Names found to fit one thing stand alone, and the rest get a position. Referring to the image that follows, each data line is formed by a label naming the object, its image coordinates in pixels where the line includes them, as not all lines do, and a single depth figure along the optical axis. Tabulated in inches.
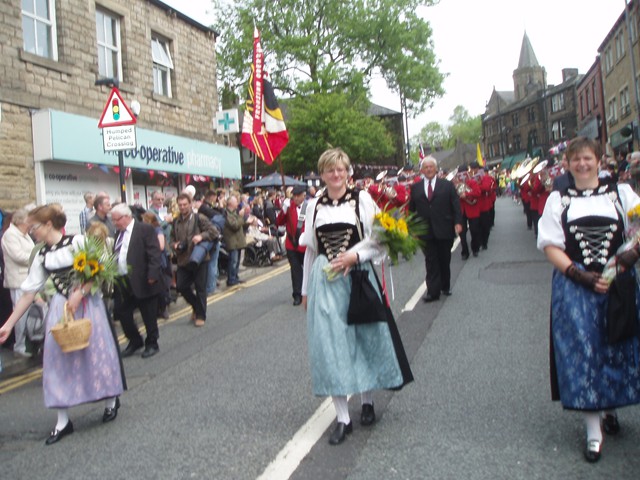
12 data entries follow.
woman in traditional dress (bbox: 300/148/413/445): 169.6
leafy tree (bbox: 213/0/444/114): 1515.7
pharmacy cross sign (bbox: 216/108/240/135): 812.6
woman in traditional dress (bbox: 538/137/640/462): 147.5
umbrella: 999.6
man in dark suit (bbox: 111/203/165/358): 283.9
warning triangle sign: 394.3
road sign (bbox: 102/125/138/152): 393.7
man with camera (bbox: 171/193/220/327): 351.3
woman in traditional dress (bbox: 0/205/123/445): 190.2
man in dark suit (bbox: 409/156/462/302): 371.2
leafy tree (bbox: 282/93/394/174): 1432.1
